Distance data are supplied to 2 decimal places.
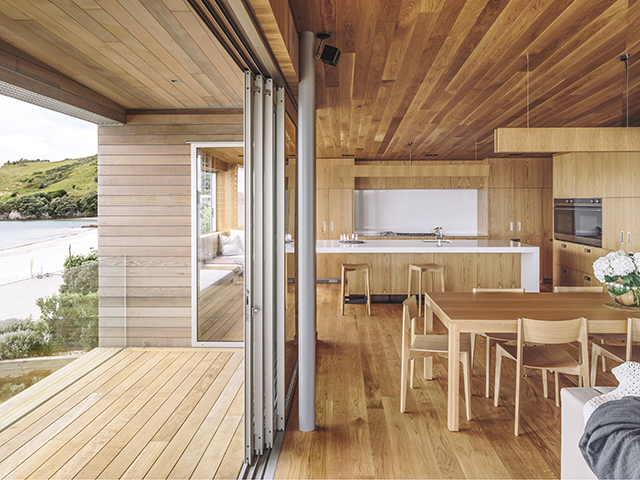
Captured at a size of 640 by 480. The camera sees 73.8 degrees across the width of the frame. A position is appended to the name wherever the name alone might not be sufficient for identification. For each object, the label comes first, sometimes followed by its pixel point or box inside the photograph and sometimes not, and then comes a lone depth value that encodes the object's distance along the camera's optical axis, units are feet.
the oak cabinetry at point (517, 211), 26.89
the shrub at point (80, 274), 10.04
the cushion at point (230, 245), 14.98
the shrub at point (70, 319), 8.95
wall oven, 18.85
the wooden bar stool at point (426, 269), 19.65
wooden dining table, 9.02
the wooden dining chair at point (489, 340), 10.55
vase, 9.88
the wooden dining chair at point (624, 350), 8.95
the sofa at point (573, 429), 5.72
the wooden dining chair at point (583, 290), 12.05
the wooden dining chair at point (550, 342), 8.55
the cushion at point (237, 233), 15.03
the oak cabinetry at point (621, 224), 17.01
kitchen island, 19.36
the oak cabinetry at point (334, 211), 27.61
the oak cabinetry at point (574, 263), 19.27
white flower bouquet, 9.68
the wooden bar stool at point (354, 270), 19.22
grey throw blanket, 4.33
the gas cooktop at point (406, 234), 27.98
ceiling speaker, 8.86
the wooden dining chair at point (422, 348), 9.41
